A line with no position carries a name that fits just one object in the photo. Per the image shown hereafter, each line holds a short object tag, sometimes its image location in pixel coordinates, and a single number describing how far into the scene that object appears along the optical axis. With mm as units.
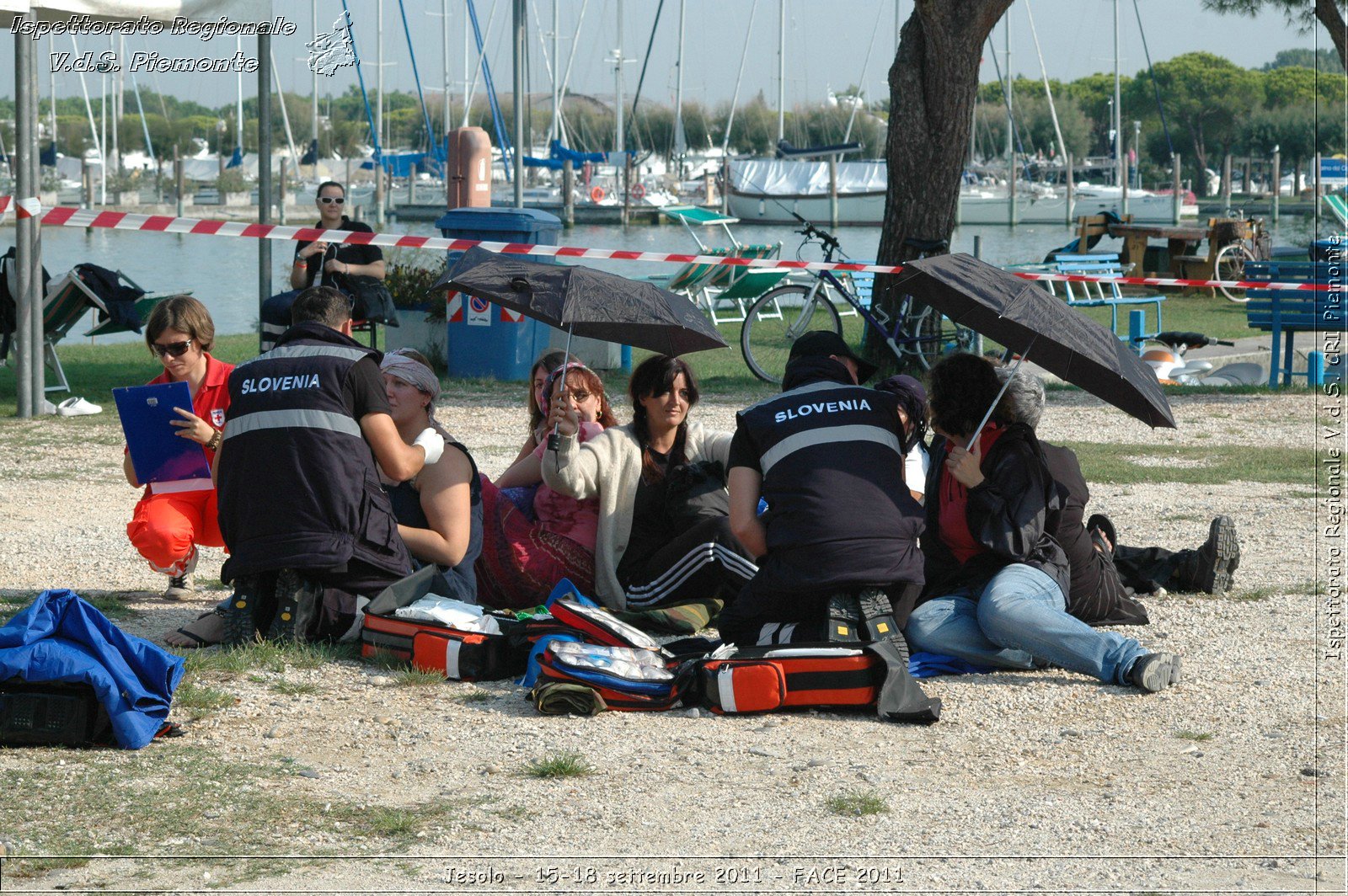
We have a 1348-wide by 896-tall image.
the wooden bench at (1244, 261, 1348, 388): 22969
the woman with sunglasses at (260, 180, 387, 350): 20031
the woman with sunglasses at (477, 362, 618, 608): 10625
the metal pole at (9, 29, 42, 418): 19078
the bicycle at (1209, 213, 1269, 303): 43875
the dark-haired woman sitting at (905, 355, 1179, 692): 9219
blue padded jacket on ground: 7551
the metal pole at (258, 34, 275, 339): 21156
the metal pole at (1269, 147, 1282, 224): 99937
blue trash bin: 23484
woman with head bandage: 9930
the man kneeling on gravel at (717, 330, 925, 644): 8758
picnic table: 45437
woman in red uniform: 10680
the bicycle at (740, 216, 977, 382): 23500
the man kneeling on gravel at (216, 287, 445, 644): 9219
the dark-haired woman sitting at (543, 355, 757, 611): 10305
